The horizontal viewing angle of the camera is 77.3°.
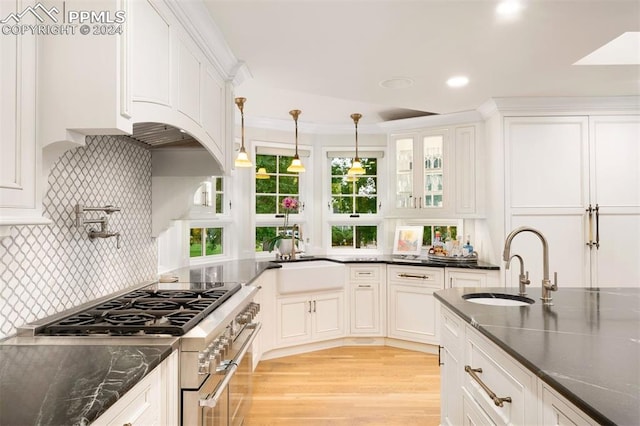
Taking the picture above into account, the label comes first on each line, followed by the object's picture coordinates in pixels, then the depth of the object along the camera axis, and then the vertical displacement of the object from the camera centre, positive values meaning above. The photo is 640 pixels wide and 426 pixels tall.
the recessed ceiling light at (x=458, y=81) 3.17 +1.12
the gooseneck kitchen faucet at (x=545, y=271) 1.94 -0.26
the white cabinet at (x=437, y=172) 4.14 +0.51
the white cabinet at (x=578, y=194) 3.74 +0.24
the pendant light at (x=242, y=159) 3.57 +0.54
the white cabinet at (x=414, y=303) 4.02 -0.87
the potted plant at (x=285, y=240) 4.39 -0.23
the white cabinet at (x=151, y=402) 1.07 -0.56
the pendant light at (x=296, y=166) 4.06 +0.54
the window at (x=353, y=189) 5.03 +0.38
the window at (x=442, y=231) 4.63 -0.14
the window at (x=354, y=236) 5.04 -0.21
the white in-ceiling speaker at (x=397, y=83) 3.21 +1.12
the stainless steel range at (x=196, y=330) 1.48 -0.44
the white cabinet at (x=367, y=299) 4.30 -0.86
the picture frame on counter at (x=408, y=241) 4.66 -0.25
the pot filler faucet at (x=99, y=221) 1.84 -0.01
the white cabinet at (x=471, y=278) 3.77 -0.56
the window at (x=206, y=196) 3.42 +0.20
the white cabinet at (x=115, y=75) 1.34 +0.52
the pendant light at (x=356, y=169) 4.31 +0.54
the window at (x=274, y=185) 4.68 +0.41
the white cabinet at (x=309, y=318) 3.86 -0.99
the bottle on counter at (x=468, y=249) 4.19 -0.31
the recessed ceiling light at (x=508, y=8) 2.05 +1.11
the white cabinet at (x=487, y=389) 1.12 -0.61
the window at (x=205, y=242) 3.98 -0.24
